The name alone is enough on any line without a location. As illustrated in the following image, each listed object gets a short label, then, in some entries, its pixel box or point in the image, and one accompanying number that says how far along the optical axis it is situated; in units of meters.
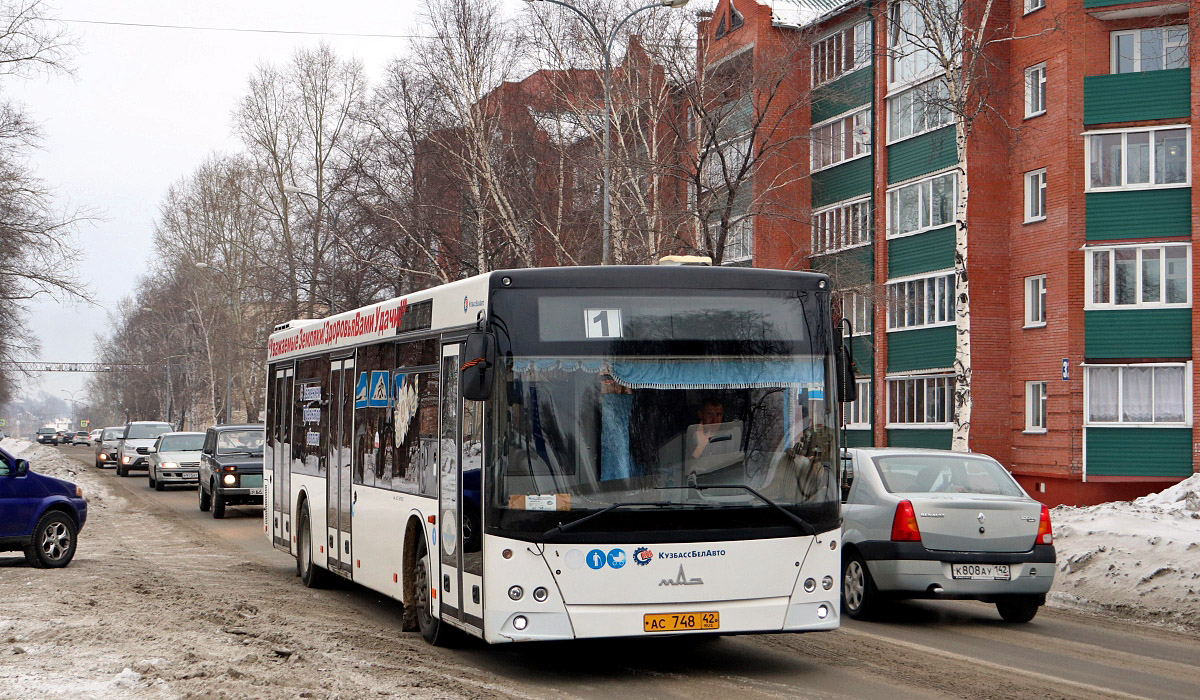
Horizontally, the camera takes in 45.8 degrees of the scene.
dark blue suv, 16.69
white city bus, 9.00
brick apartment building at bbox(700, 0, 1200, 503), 33.44
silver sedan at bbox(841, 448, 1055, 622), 12.16
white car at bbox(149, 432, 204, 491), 37.88
